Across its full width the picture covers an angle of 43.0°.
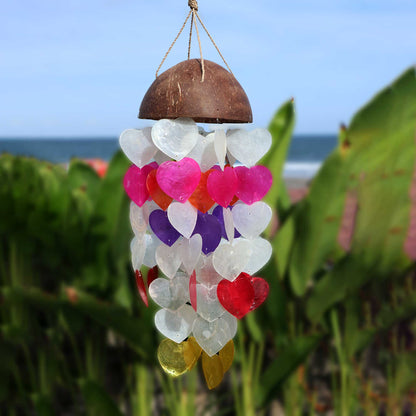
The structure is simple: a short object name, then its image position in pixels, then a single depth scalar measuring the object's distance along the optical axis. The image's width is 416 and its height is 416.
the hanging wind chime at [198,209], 0.54
